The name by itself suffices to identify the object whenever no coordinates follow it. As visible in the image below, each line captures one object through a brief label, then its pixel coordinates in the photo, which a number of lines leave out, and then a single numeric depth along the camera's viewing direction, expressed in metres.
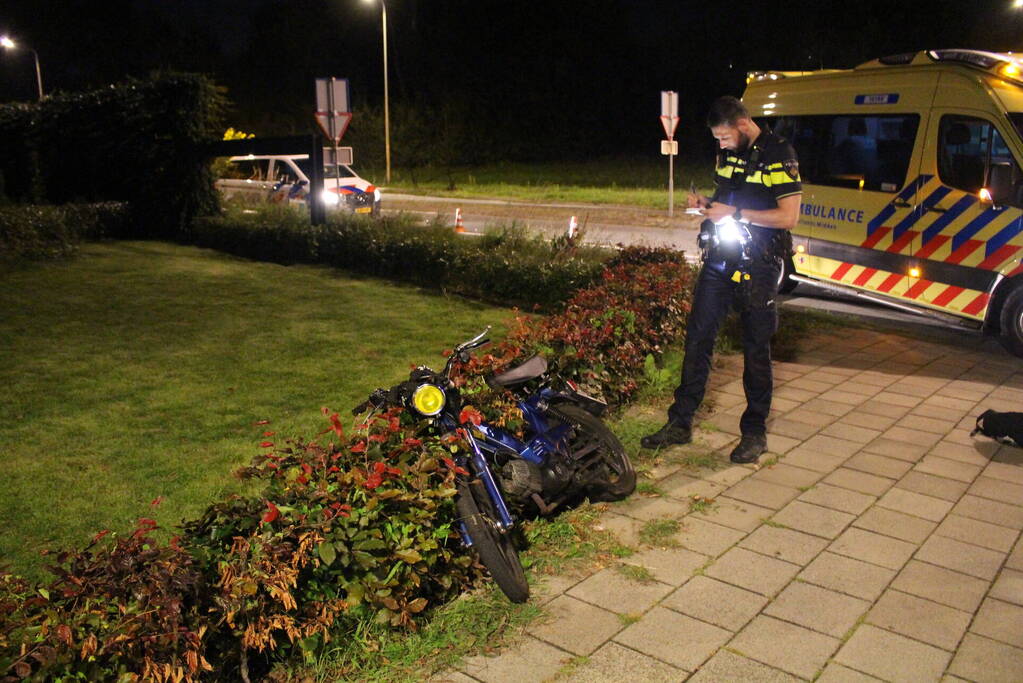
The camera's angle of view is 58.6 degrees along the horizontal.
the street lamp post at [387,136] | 37.36
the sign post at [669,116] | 19.09
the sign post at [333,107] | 12.46
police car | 18.50
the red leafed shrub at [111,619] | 2.52
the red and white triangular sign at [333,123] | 12.66
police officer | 5.27
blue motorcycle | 3.75
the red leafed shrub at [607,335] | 5.15
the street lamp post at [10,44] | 37.94
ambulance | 8.17
